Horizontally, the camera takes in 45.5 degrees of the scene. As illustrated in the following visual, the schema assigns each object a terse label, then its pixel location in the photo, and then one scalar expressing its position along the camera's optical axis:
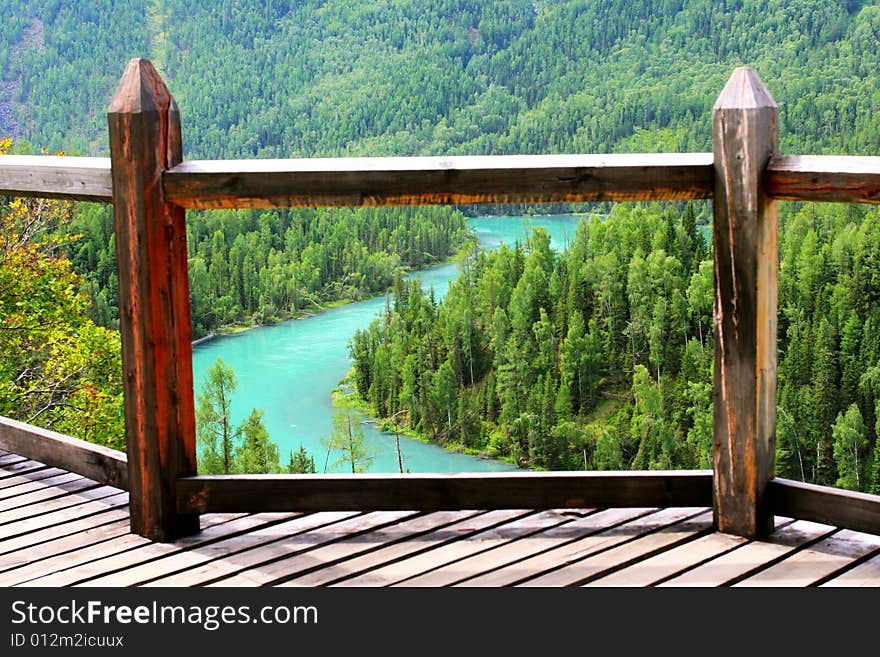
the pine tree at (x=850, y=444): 29.56
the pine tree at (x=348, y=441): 31.72
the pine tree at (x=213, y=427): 28.95
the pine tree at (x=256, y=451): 30.48
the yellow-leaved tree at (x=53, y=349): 16.19
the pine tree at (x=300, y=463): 29.17
